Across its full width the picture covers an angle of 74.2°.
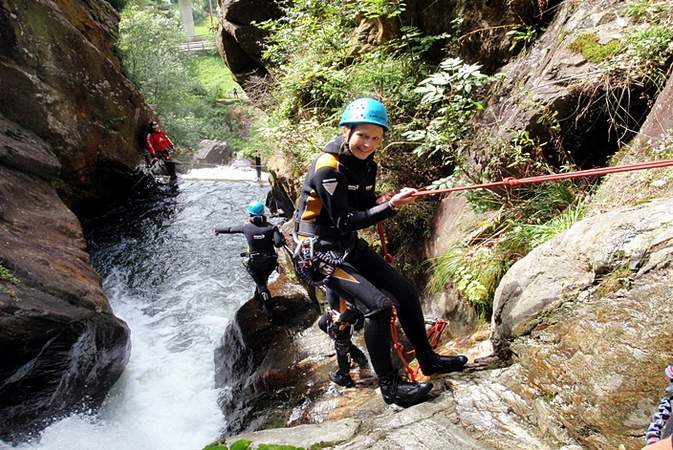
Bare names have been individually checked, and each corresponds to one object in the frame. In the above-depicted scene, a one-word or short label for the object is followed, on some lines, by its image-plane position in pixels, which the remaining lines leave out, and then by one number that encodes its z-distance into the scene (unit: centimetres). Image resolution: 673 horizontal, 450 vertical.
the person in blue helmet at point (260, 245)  724
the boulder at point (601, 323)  221
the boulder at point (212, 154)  2437
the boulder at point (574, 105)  396
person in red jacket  1490
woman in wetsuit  315
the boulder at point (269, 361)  512
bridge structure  4751
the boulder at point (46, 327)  559
